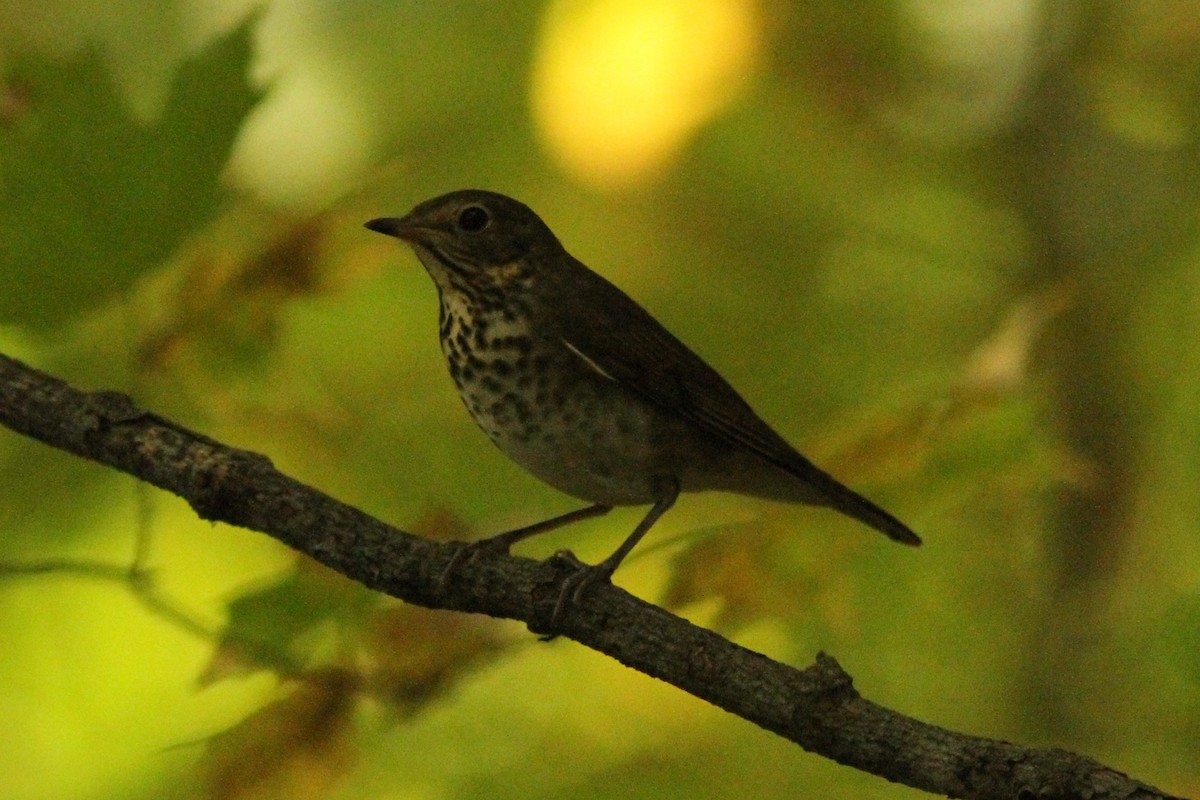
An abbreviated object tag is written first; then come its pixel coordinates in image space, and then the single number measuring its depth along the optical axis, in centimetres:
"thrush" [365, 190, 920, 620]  674
